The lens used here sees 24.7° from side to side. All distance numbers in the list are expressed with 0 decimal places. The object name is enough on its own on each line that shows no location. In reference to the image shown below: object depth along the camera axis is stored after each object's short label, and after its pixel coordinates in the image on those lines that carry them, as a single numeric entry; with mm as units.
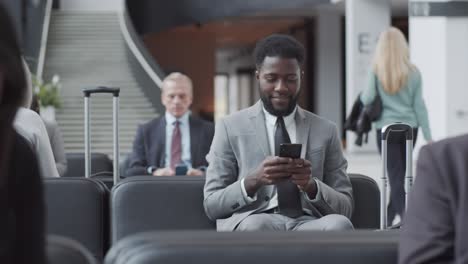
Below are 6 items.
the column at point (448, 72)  16469
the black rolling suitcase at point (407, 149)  5172
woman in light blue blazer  8469
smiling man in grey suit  4242
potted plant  21375
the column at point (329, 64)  28266
